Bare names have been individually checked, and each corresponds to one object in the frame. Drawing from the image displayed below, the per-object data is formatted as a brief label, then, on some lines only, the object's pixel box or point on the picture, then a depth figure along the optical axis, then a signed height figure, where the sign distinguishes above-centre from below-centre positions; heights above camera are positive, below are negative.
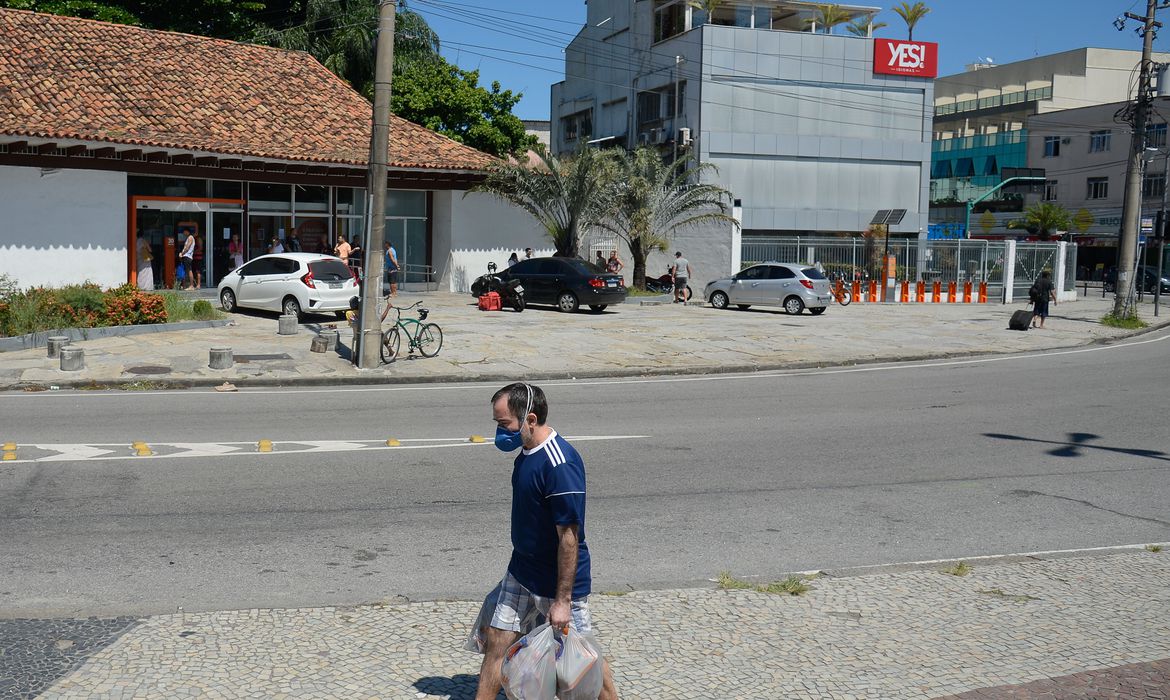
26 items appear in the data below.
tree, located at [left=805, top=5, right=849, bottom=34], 53.66 +13.08
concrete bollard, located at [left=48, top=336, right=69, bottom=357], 17.55 -1.56
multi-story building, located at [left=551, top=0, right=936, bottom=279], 50.50 +7.92
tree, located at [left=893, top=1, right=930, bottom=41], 53.81 +13.33
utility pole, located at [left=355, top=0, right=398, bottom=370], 17.58 +1.14
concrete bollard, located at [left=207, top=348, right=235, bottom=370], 17.27 -1.69
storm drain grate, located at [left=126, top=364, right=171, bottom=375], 17.02 -1.89
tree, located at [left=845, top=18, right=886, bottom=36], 54.19 +12.60
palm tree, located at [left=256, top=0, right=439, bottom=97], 43.81 +9.12
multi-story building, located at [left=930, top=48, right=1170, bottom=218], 77.75 +12.98
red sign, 52.75 +10.88
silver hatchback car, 31.48 -0.48
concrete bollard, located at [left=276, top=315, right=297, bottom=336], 21.66 -1.39
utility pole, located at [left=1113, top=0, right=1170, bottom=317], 30.75 +2.85
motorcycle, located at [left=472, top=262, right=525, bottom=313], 28.45 -0.75
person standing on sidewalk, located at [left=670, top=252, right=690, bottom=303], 33.72 -0.17
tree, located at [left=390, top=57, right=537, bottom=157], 46.00 +6.88
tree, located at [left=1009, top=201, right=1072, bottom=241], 68.56 +4.02
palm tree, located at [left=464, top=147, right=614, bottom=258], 32.66 +2.34
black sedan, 28.62 -0.48
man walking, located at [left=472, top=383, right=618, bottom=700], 4.55 -1.20
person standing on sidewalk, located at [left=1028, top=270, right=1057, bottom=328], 28.70 -0.40
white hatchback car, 24.41 -0.63
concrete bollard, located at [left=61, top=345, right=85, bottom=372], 16.73 -1.72
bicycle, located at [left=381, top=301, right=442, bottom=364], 19.06 -1.40
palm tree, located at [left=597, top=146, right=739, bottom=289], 35.41 +2.25
